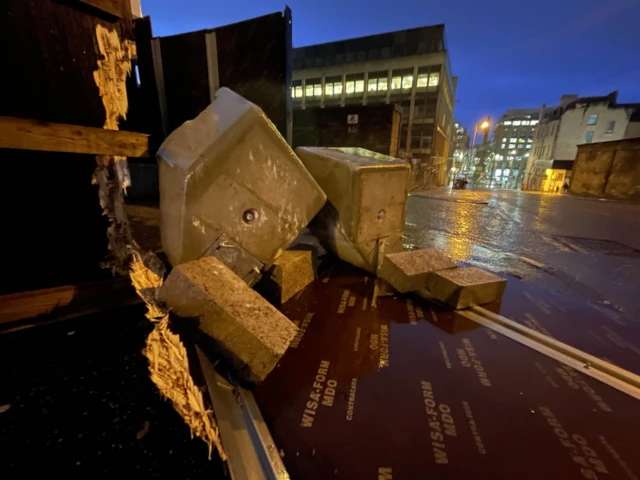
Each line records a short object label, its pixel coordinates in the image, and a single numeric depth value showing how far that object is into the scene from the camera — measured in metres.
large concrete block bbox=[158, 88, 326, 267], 1.90
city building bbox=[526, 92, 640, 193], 24.61
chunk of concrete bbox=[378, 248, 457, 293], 2.55
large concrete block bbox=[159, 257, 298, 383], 1.54
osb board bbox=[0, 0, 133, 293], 2.11
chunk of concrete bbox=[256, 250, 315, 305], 2.58
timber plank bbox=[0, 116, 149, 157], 1.84
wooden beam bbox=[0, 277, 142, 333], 2.14
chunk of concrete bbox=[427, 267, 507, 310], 2.44
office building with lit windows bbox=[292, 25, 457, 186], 26.64
